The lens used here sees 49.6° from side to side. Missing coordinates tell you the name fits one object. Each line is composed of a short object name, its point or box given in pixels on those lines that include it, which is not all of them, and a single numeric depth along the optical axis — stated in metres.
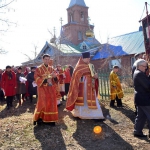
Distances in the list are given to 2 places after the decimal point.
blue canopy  23.44
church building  24.20
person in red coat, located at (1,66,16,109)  6.95
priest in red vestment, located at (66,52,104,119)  4.79
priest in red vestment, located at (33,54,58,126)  4.42
